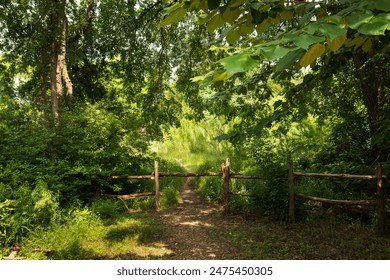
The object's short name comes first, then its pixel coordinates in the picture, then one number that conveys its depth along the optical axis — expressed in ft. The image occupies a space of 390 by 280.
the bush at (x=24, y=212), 17.44
